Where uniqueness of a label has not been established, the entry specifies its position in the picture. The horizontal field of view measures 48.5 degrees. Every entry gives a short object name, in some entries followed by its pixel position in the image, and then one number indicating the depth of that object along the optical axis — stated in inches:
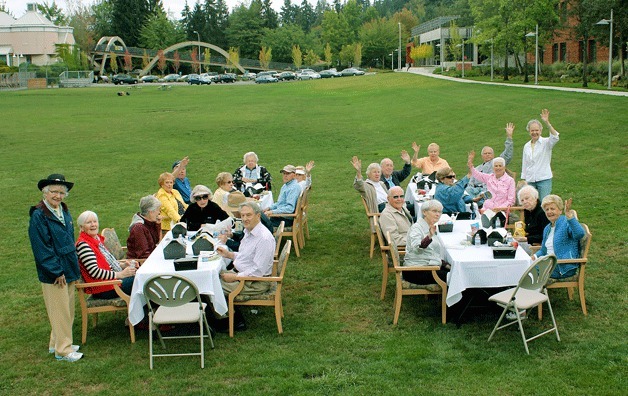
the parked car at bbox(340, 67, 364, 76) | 3656.5
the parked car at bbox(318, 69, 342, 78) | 3589.3
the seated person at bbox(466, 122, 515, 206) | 449.1
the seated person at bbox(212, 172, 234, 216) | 434.3
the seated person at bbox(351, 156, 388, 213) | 433.7
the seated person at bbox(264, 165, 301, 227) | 437.4
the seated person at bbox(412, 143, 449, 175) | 506.9
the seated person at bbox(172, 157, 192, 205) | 468.5
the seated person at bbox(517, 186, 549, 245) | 349.7
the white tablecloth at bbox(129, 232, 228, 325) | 292.8
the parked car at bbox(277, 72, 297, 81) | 3506.4
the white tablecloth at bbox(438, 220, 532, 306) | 298.0
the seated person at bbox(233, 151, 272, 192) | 515.2
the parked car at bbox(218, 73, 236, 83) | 3506.4
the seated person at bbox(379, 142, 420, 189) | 471.2
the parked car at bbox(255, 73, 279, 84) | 3312.0
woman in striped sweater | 300.7
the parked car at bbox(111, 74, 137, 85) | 3403.1
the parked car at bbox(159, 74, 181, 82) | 3661.4
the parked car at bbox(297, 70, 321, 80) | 3540.8
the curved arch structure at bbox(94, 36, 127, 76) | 4269.9
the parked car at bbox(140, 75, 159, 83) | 3643.5
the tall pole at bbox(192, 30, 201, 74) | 4350.1
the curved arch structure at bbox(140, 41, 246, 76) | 4249.5
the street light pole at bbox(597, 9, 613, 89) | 1270.4
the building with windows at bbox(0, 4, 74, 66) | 4042.8
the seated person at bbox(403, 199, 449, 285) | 312.2
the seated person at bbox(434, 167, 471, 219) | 404.8
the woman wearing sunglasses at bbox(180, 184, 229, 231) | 381.7
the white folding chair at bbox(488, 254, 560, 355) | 274.8
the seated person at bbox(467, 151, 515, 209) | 427.2
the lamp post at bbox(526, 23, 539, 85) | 1739.7
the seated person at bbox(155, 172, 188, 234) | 415.2
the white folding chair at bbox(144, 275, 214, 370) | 269.4
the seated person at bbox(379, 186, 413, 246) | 357.7
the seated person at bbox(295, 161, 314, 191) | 468.0
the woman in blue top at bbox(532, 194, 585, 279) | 310.7
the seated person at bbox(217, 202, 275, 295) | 307.0
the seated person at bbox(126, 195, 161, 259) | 345.7
